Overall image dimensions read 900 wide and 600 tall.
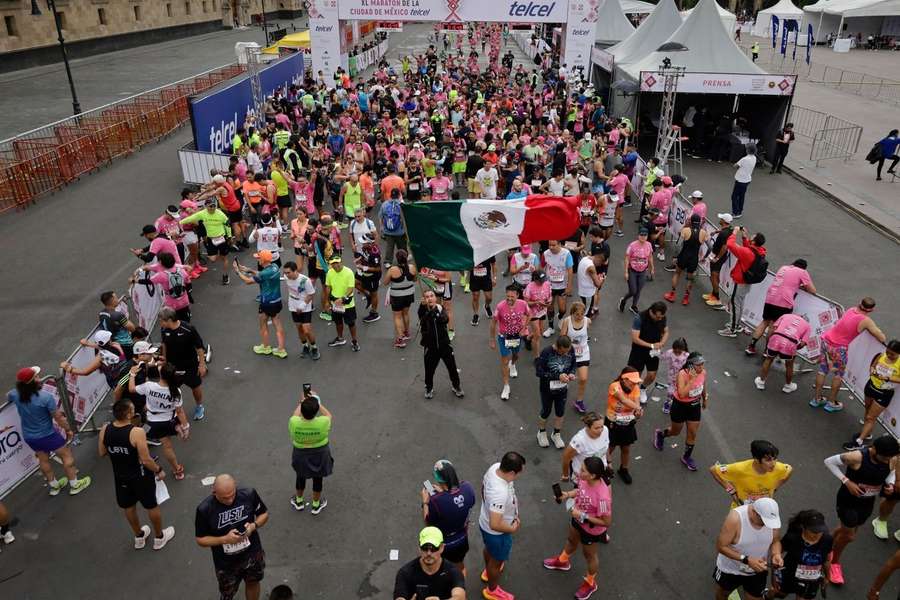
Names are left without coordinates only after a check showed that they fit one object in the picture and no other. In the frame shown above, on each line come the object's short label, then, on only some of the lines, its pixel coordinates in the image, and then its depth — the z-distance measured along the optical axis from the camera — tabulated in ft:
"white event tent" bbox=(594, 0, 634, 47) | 118.73
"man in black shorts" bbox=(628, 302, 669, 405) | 26.11
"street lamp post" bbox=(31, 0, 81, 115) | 79.18
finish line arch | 87.40
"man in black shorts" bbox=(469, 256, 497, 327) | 33.91
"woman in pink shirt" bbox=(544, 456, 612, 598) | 17.46
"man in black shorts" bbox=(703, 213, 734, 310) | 35.88
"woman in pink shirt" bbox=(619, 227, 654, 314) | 33.58
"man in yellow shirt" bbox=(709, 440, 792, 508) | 18.06
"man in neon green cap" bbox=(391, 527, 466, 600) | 14.07
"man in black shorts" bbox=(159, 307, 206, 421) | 25.58
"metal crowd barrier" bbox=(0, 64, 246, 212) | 54.95
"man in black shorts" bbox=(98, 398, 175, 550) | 18.95
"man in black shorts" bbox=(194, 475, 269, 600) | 16.28
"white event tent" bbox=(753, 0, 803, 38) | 180.87
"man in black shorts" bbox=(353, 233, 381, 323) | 34.35
